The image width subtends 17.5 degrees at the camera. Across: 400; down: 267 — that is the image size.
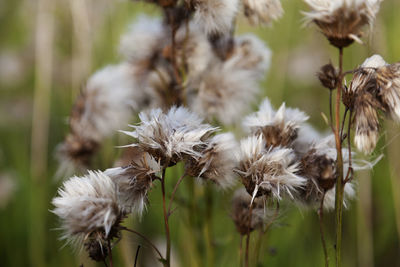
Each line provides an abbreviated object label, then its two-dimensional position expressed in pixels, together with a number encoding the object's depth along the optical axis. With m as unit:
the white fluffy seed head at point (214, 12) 0.46
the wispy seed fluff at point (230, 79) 0.51
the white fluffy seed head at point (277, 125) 0.44
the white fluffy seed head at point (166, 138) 0.41
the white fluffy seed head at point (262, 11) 0.47
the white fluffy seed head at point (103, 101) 0.53
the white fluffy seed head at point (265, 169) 0.42
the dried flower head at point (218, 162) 0.42
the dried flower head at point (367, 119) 0.41
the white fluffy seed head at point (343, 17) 0.42
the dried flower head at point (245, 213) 0.44
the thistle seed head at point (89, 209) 0.40
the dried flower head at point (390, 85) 0.41
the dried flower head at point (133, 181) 0.42
